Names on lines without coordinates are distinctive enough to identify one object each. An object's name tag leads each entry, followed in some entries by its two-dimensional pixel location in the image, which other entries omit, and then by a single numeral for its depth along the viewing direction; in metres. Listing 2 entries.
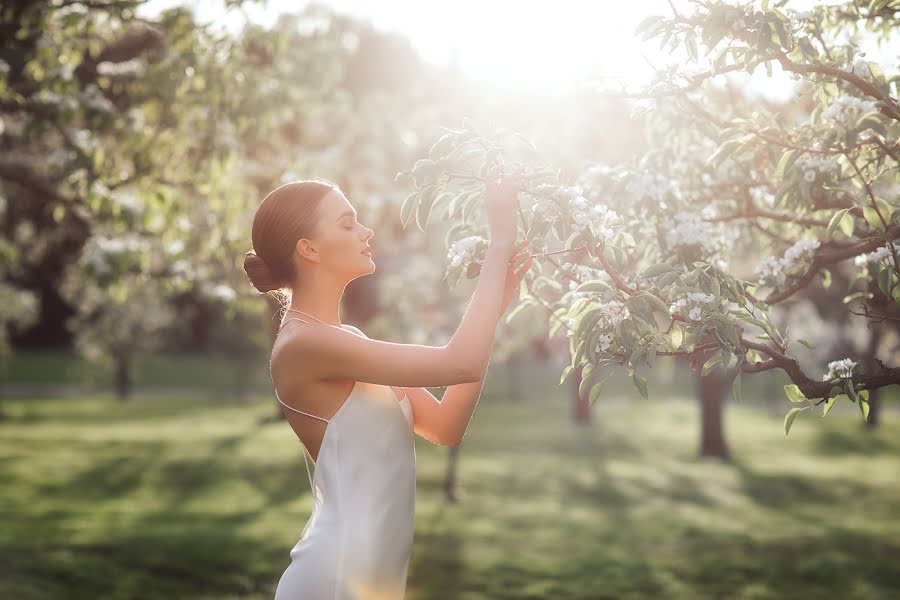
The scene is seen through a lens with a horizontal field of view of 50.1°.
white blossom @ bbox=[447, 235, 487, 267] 3.63
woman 3.11
